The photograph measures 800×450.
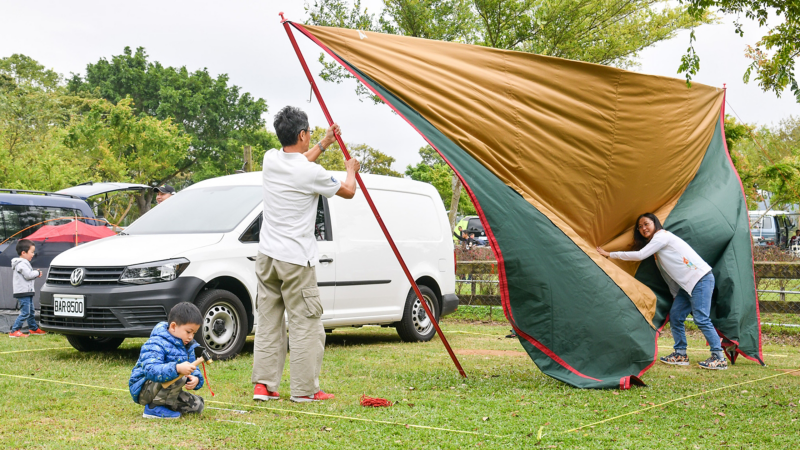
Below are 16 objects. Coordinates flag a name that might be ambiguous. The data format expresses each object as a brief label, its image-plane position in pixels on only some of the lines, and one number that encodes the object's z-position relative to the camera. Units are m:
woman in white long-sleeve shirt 6.98
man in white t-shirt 5.20
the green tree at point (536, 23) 17.83
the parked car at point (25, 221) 10.48
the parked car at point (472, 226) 44.54
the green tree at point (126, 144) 30.72
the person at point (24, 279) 9.70
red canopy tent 10.33
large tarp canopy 5.91
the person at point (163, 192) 10.97
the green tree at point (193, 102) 45.22
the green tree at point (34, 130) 25.08
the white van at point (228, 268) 6.89
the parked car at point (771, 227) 35.31
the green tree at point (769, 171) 12.00
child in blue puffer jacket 4.35
